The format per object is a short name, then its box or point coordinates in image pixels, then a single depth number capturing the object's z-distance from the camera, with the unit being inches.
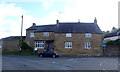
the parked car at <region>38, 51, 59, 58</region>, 622.2
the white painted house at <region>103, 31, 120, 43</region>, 1129.5
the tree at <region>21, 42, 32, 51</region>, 807.1
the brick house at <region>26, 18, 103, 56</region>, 739.7
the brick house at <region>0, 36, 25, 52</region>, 913.8
